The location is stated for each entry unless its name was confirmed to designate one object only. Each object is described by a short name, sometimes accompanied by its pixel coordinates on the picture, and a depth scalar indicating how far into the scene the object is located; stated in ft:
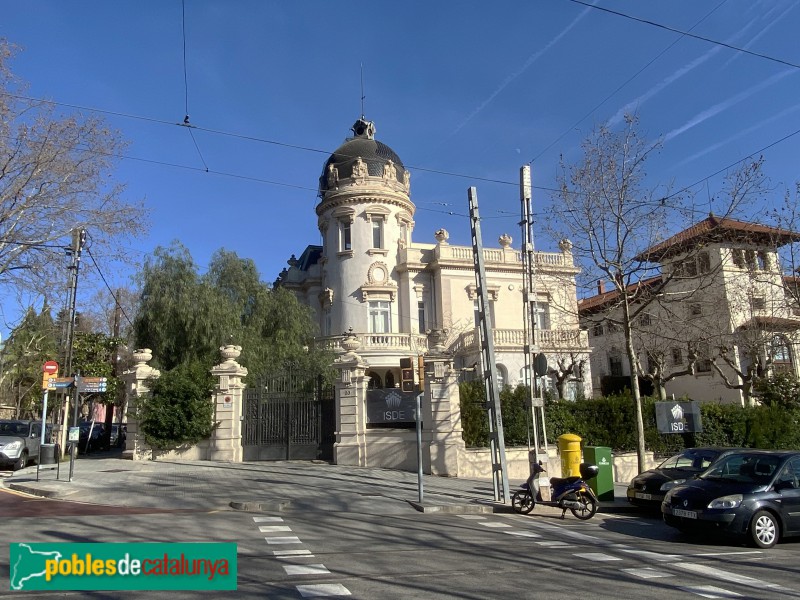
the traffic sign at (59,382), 57.06
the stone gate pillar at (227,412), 64.75
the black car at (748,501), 30.68
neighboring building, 55.36
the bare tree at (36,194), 52.54
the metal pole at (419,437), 42.10
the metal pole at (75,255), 59.00
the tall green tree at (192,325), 77.71
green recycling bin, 46.73
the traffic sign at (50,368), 57.47
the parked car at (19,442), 57.21
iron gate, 65.05
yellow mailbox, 46.01
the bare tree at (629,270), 52.54
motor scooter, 39.96
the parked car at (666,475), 42.58
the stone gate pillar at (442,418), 58.29
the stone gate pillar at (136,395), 66.39
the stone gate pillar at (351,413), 61.77
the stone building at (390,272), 112.47
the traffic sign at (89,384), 55.26
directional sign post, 56.80
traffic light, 44.50
